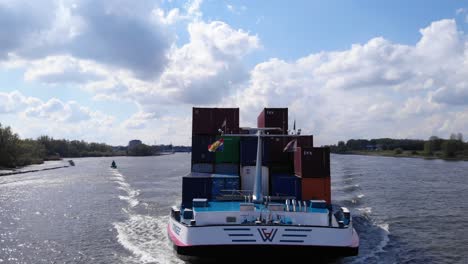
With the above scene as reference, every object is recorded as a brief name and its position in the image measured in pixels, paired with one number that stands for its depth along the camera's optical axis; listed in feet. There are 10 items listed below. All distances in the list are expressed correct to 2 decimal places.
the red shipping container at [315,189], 81.00
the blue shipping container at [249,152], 86.48
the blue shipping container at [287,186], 80.59
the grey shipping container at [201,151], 94.43
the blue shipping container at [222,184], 79.97
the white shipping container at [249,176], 86.74
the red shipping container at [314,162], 80.79
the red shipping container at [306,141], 96.33
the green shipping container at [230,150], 92.27
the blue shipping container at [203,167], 94.32
